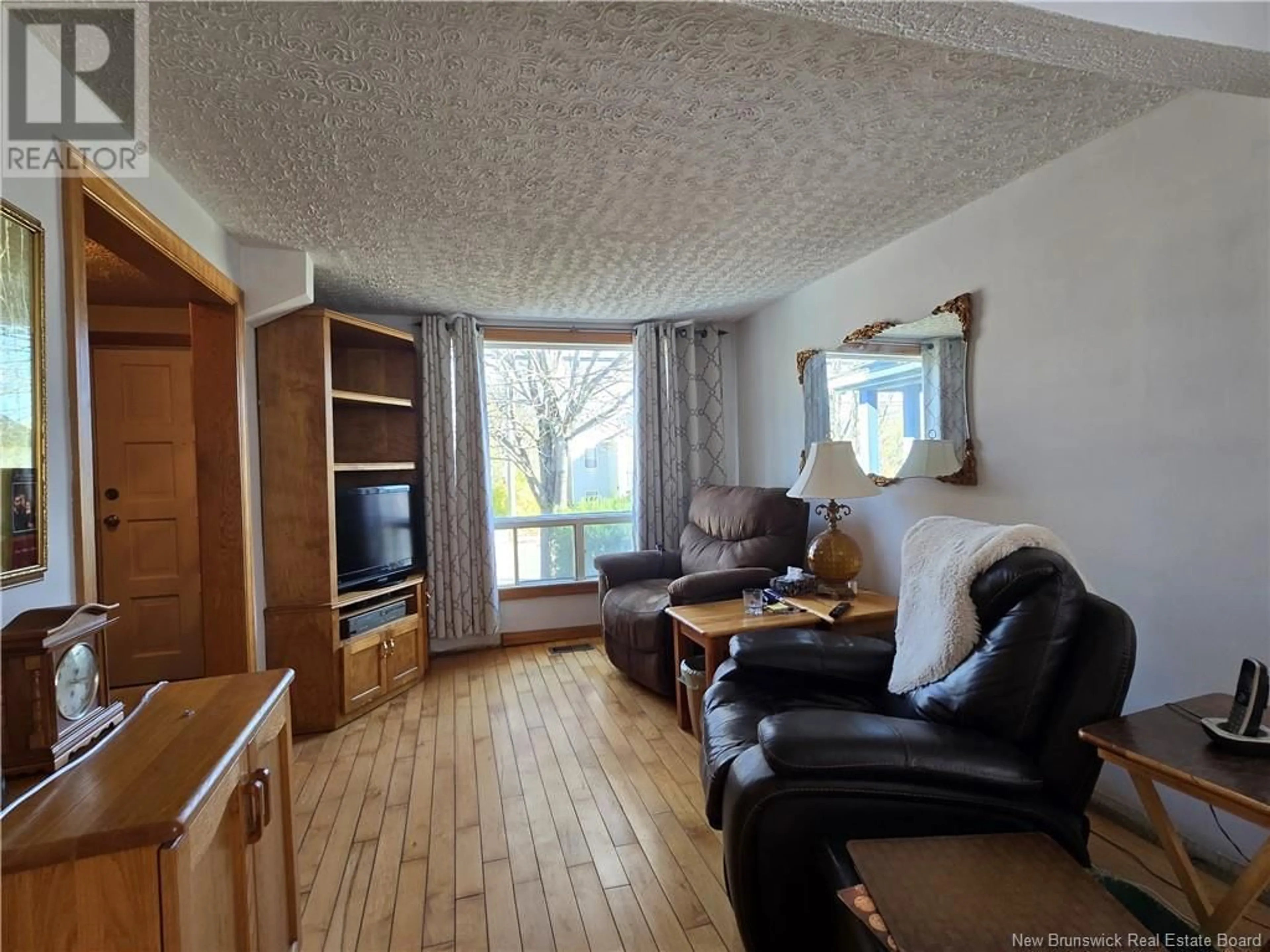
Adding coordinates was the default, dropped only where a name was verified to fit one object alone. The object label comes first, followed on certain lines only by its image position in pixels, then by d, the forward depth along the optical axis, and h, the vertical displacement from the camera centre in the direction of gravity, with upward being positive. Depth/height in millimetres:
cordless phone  1144 -485
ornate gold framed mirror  2426 +369
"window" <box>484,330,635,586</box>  4180 +219
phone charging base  1121 -559
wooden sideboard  771 -506
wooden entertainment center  2795 -195
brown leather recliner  3012 -540
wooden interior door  3311 -91
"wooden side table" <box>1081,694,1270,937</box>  1032 -588
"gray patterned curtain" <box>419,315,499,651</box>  3773 -14
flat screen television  3049 -276
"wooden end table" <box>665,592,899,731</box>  2414 -648
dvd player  2955 -710
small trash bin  2518 -905
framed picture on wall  1051 +180
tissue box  2891 -566
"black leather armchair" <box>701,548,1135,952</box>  1240 -654
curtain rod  3992 +1105
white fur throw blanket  1544 -358
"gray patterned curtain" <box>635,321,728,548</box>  4156 +409
